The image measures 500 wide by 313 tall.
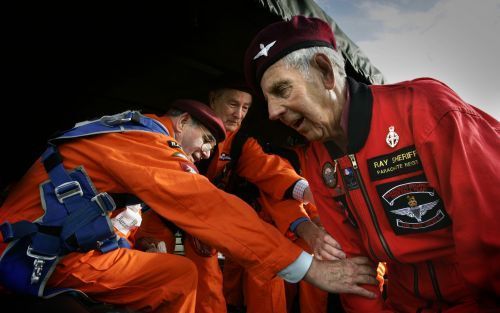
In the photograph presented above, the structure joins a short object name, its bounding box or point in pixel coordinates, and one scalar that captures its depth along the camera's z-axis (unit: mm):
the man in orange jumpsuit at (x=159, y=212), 1306
